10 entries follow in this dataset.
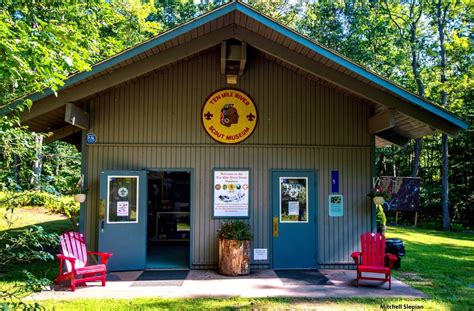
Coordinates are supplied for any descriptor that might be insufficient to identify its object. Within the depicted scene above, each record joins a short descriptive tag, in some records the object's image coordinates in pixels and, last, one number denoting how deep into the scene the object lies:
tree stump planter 6.89
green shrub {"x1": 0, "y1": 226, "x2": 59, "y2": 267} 3.24
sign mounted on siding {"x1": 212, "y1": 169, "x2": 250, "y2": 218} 7.57
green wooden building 7.37
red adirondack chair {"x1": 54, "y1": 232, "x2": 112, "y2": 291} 5.97
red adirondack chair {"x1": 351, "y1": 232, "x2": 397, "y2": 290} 6.55
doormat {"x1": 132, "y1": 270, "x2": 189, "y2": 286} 6.43
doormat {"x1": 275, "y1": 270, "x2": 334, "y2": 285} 6.56
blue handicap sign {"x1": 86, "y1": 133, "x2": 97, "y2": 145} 7.44
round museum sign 7.66
